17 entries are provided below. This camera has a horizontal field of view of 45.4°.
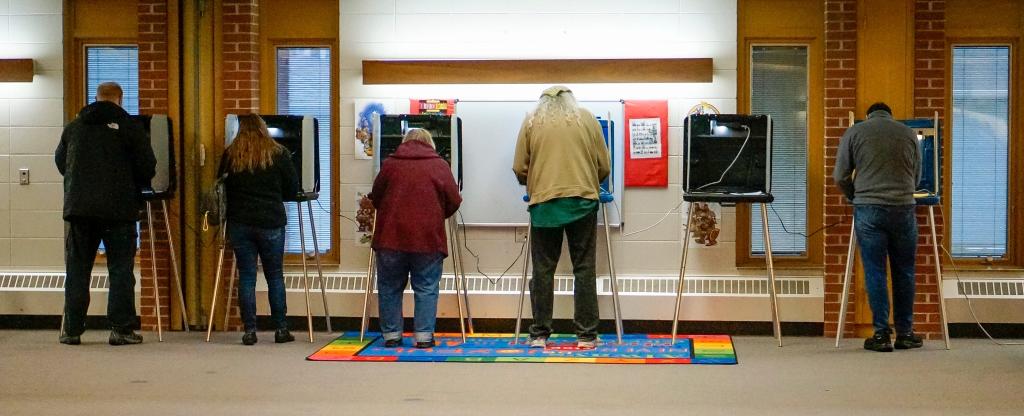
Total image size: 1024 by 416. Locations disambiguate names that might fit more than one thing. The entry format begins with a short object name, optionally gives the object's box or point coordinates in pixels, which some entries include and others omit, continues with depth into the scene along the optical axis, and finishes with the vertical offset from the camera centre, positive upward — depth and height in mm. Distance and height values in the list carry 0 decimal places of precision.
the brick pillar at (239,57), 8211 +772
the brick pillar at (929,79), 7809 +593
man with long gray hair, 7055 -106
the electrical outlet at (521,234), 8258 -419
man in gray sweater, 7176 -183
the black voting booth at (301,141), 7902 +199
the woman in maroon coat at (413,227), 7191 -324
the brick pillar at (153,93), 8188 +527
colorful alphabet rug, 6855 -1048
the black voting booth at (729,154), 7586 +111
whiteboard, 8234 +40
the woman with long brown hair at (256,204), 7449 -197
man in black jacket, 7305 -158
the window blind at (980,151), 8062 +139
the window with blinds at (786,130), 8148 +276
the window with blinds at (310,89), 8414 +571
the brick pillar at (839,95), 7840 +493
